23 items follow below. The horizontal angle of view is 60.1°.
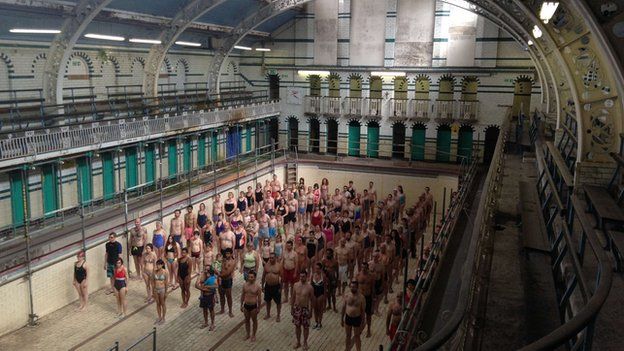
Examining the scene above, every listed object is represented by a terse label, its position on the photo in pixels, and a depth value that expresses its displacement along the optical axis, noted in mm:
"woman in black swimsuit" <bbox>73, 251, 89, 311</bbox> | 13406
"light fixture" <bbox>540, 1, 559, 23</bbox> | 7762
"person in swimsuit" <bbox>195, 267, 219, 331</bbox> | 12430
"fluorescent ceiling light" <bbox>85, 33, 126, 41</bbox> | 18866
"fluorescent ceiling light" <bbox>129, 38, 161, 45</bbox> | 21511
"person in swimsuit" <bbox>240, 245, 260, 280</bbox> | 14062
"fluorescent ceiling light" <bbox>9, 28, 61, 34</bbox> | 16591
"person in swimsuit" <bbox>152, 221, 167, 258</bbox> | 16125
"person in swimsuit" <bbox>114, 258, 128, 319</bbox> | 13125
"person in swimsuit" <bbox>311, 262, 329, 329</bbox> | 12117
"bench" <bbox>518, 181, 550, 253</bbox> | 6652
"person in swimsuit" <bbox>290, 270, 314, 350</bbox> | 11617
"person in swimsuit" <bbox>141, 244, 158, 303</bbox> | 13703
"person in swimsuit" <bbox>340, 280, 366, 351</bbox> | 10859
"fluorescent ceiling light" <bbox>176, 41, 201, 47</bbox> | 25594
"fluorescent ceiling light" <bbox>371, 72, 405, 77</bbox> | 30281
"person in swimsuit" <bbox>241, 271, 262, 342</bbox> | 11695
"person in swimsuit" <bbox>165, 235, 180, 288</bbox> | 14711
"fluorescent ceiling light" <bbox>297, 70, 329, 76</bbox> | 32166
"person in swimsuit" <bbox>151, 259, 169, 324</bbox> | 12648
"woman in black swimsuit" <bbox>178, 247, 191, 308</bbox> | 13281
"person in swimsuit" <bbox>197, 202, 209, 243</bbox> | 18536
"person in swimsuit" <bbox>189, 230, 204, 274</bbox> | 15703
